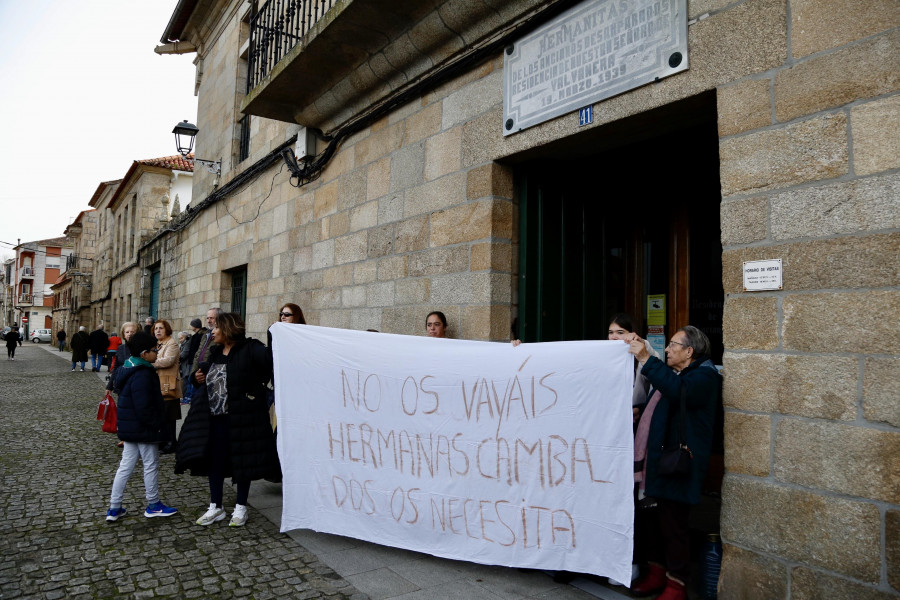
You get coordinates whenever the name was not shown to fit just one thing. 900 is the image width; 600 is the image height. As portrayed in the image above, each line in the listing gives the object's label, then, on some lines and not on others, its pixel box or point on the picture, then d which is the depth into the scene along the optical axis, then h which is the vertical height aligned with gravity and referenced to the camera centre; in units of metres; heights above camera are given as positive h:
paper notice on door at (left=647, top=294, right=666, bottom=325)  4.77 +0.23
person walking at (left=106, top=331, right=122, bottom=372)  15.58 -0.37
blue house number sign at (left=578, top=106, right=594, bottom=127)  3.72 +1.39
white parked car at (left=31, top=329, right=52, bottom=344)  55.45 -0.81
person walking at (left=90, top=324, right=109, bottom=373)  17.94 -0.46
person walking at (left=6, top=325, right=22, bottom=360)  24.20 -0.64
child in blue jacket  4.18 -0.66
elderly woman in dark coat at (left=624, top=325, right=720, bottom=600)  2.81 -0.45
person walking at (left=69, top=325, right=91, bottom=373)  18.09 -0.56
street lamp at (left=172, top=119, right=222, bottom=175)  11.61 +3.86
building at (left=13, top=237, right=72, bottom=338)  63.75 +4.75
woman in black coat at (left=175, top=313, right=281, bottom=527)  3.98 -0.62
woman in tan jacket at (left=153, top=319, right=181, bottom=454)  5.87 -0.38
